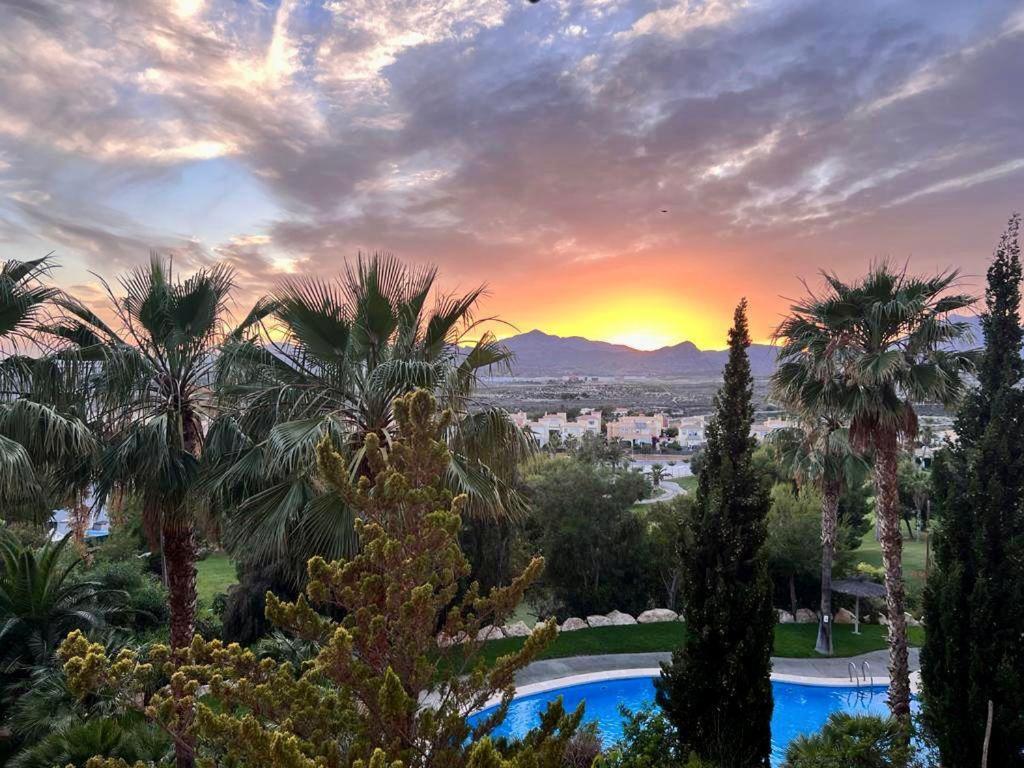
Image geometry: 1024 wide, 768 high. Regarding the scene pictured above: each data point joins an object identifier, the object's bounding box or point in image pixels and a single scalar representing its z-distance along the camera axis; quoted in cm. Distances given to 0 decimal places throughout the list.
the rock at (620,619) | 1405
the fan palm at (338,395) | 525
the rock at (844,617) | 1512
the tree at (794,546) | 1512
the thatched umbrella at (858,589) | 1331
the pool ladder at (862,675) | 1143
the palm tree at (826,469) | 1206
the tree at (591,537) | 1519
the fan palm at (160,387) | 566
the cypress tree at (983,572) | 600
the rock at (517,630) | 1282
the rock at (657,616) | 1431
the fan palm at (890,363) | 795
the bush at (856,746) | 579
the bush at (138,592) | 1066
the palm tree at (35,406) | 519
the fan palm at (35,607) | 709
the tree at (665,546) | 1502
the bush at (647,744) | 625
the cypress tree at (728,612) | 640
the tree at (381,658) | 282
